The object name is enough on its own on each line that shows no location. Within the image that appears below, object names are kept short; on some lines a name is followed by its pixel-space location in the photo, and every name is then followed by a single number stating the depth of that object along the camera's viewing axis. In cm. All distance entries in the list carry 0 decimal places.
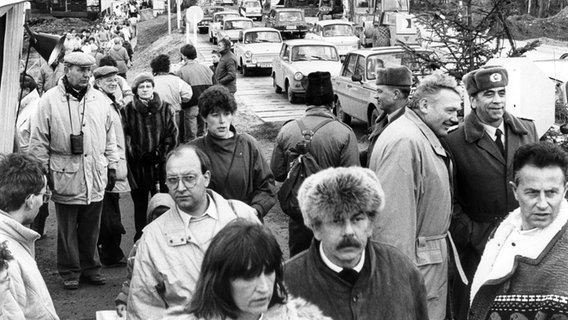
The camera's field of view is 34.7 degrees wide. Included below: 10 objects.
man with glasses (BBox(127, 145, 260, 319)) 444
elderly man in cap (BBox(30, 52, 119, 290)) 776
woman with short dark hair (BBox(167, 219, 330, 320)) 304
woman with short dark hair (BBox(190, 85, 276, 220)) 628
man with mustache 381
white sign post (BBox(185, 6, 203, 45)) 2344
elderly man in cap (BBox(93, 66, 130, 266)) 851
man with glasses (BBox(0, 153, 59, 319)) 442
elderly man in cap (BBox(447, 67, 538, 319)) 558
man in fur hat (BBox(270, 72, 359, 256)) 647
